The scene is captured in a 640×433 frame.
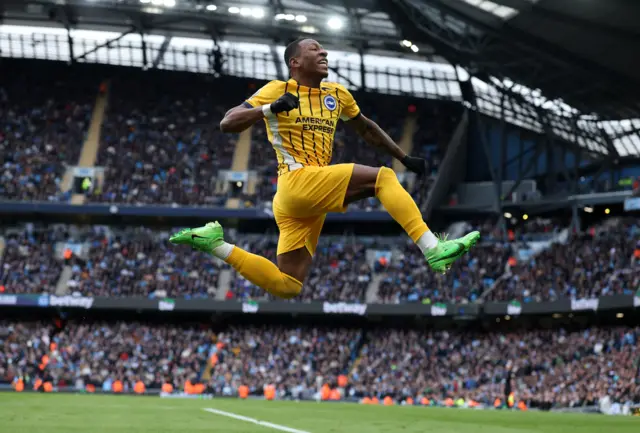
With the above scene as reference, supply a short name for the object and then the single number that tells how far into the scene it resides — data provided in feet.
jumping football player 28.53
